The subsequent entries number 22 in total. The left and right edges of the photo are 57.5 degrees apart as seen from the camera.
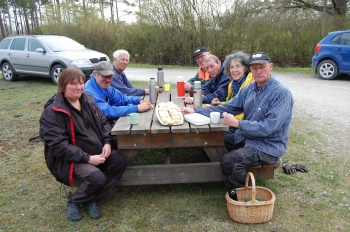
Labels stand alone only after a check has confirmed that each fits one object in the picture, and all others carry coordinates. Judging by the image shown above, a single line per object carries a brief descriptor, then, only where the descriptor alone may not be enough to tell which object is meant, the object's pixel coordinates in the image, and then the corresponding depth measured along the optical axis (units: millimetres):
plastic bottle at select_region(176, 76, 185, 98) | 4301
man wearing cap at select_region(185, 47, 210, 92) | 5270
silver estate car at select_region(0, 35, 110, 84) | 9648
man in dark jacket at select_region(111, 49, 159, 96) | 4547
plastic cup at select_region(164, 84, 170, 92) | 4934
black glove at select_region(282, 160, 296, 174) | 3607
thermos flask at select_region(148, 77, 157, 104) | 3990
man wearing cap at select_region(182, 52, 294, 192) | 2730
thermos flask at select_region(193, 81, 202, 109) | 3531
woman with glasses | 3582
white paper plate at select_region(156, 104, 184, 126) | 2909
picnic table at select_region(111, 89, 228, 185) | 2825
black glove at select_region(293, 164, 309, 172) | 3652
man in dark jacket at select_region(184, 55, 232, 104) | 4152
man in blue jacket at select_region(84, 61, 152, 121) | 3352
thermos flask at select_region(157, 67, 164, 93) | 4998
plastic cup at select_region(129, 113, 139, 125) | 2918
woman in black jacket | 2664
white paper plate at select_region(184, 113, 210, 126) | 2887
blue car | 9219
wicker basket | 2615
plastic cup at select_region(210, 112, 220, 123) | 2939
